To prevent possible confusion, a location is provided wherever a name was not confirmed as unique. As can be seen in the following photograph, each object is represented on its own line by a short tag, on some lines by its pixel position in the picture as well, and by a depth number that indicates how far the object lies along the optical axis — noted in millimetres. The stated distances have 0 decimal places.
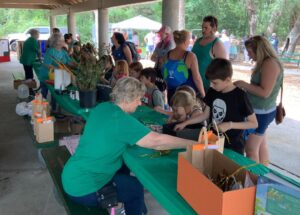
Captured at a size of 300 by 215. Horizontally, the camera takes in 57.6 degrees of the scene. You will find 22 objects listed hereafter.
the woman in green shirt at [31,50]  5476
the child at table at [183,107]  2020
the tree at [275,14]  16609
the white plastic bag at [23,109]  4096
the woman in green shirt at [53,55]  3734
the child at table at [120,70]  3105
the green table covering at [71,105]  2380
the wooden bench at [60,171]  1578
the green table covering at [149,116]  2051
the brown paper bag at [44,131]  2990
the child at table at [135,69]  3089
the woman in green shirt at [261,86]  2015
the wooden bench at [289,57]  11547
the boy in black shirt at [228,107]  1645
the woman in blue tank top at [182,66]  2705
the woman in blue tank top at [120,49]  3815
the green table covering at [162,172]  1099
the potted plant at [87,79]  2449
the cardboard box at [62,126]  3419
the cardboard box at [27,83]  5485
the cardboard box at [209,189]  891
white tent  15123
